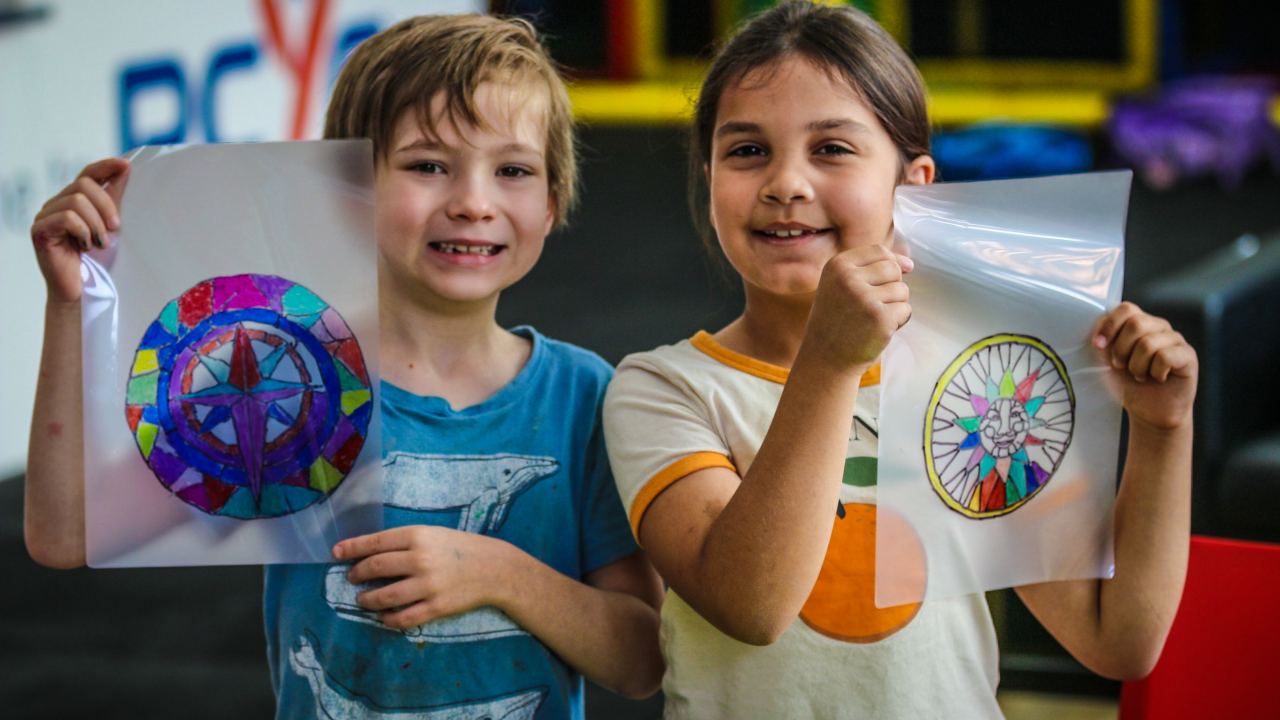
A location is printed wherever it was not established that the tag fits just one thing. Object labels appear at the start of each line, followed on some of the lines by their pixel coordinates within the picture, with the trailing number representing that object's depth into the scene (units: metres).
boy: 2.02
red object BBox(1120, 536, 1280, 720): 2.07
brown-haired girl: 1.97
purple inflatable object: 7.56
